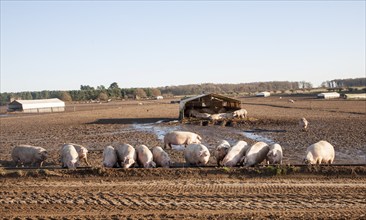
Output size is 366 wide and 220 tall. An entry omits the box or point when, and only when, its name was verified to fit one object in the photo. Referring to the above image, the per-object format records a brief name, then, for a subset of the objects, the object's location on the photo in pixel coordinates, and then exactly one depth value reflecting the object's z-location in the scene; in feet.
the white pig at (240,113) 112.27
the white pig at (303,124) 83.76
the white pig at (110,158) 47.19
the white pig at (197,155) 46.98
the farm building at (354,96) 218.75
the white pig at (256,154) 45.52
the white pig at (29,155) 51.31
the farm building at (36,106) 230.68
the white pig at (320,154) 45.62
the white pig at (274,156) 45.88
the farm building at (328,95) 243.40
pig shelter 123.75
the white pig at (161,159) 46.91
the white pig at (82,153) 50.44
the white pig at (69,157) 46.91
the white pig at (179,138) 63.52
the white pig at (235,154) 45.68
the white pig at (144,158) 46.19
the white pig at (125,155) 45.85
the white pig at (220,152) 47.36
